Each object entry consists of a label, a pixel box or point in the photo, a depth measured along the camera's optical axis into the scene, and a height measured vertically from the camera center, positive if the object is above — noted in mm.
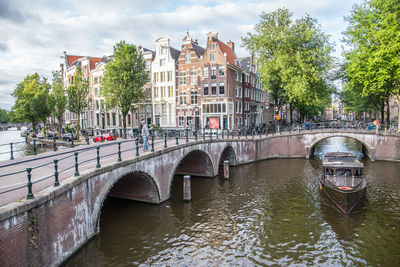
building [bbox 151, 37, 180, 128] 39188 +5844
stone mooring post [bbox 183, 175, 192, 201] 16656 -4297
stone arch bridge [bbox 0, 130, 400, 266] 6984 -2983
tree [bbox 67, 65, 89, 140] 34469 +3879
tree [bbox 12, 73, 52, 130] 42094 +4191
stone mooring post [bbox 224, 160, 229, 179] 22342 -4215
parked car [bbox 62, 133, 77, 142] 36250 -1806
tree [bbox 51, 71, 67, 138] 39984 +3970
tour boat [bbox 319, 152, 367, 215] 14445 -3739
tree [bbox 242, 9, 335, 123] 31750 +7959
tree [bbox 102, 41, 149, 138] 32938 +5678
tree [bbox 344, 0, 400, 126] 26219 +7314
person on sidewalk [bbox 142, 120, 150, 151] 15102 -716
